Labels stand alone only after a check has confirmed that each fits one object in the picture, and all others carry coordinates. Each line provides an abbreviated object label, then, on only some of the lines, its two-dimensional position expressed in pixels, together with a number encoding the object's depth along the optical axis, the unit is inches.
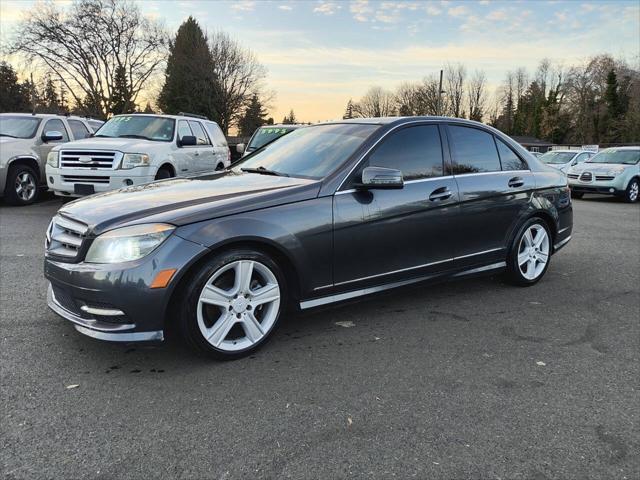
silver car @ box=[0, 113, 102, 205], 400.2
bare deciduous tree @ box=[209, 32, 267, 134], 1923.0
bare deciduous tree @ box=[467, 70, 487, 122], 3408.0
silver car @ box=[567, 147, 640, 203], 597.3
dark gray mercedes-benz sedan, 121.0
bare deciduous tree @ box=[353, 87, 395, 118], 3302.2
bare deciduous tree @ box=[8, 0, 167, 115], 1525.6
